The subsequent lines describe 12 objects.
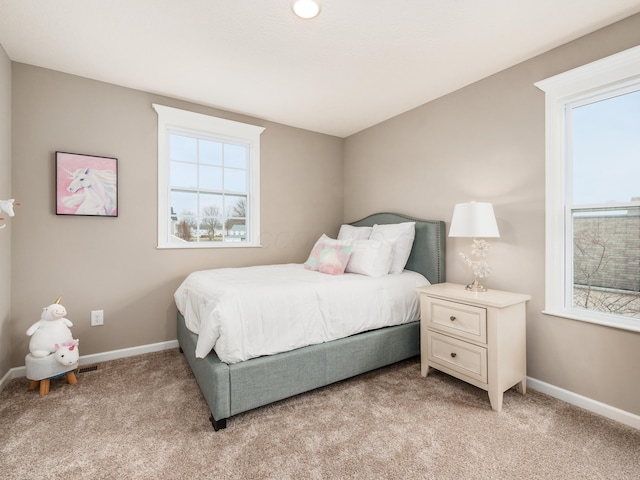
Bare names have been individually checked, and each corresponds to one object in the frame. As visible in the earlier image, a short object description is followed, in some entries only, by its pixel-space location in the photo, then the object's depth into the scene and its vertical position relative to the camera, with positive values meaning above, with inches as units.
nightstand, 76.3 -26.1
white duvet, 70.6 -17.8
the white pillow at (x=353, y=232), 133.6 +3.8
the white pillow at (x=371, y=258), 106.7 -6.2
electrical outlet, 105.9 -26.2
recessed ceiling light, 69.2 +53.7
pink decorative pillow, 107.8 -6.1
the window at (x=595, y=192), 75.0 +12.5
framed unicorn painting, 99.7 +19.2
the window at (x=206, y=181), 118.7 +25.5
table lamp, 88.7 +4.2
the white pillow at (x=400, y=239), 114.4 +0.4
